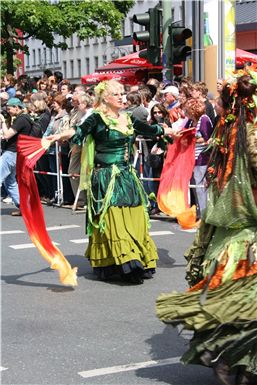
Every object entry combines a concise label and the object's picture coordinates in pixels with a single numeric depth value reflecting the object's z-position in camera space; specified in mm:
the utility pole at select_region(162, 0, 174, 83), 13758
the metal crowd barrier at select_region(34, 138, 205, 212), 13438
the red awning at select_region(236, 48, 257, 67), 18830
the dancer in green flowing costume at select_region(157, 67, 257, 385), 4633
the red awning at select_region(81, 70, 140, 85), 22828
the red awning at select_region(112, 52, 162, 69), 21166
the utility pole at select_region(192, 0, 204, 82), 12891
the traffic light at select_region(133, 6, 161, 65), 13898
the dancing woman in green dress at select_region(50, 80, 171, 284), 7883
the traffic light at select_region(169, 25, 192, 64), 13547
